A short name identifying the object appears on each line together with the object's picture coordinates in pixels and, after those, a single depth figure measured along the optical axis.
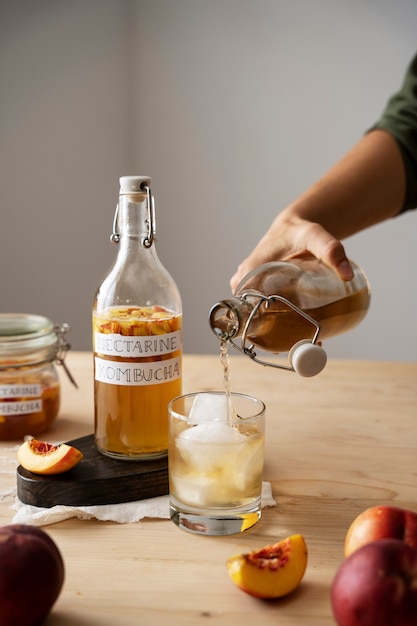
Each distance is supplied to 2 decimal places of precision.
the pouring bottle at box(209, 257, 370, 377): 1.02
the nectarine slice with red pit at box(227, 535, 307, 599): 0.83
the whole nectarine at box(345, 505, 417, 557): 0.83
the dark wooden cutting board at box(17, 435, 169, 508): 1.08
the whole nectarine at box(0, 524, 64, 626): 0.73
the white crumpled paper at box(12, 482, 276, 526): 1.04
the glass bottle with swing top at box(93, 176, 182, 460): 1.15
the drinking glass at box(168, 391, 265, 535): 0.98
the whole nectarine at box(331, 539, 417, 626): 0.68
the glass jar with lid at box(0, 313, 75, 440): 1.35
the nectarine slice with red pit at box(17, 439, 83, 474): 1.10
